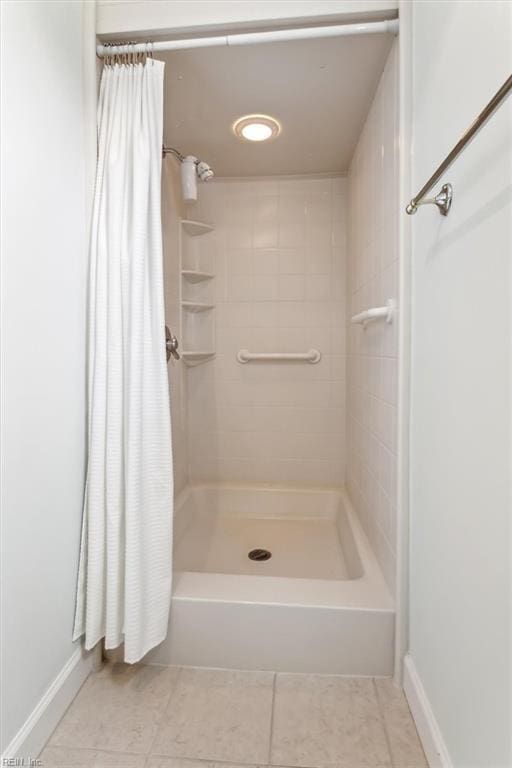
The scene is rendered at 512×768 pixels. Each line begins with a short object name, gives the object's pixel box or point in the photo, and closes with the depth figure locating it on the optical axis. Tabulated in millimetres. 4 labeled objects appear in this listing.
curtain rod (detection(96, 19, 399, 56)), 1114
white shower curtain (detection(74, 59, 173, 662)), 1129
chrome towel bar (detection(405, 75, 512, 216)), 545
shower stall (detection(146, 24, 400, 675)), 1215
